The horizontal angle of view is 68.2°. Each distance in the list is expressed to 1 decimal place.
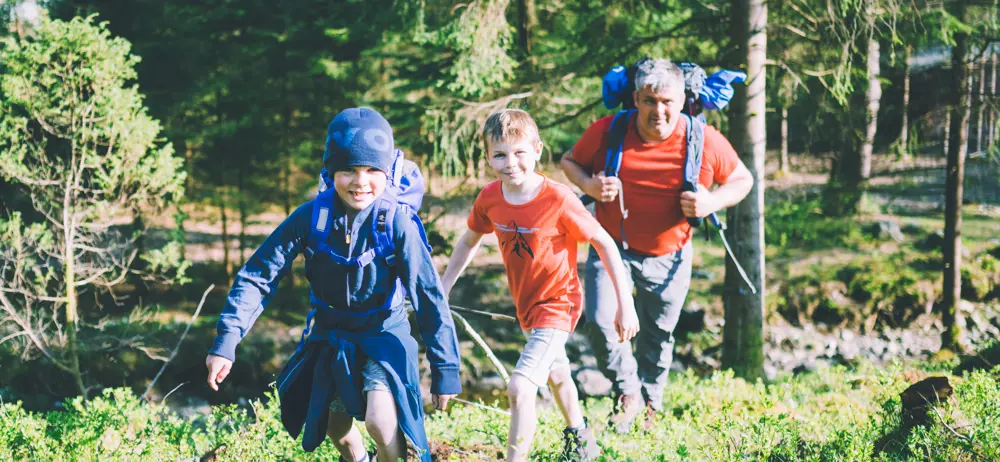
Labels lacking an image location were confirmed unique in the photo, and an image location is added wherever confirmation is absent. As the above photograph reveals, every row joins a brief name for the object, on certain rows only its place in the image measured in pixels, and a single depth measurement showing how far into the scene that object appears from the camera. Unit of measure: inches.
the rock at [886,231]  609.0
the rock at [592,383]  447.2
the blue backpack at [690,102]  185.3
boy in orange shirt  144.3
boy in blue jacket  124.7
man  182.1
